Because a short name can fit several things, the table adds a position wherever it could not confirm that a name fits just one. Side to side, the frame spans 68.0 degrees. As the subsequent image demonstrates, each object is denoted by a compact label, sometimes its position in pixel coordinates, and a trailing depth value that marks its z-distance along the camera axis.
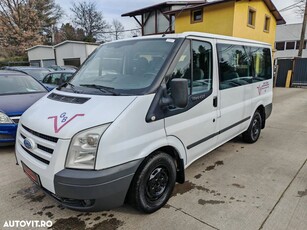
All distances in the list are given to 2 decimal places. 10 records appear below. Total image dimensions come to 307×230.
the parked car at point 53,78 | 8.30
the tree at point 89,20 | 44.75
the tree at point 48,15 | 33.50
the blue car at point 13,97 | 4.12
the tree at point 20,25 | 29.35
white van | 2.05
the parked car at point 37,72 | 9.77
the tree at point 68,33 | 40.07
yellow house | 13.06
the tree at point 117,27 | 42.82
